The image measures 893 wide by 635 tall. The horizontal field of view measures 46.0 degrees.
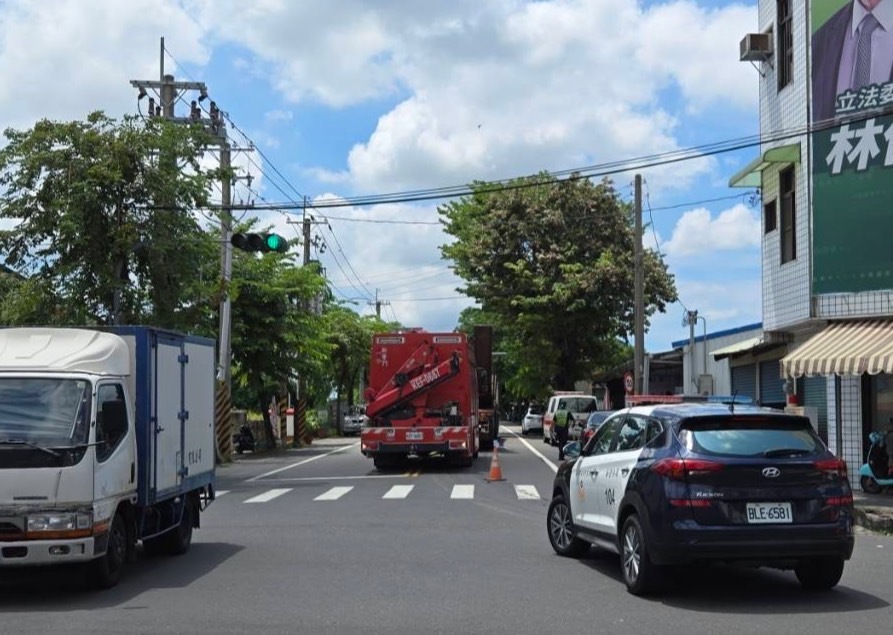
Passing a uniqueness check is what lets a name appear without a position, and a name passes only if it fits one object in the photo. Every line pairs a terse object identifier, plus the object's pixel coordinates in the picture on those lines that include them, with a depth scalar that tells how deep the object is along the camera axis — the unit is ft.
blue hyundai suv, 28.45
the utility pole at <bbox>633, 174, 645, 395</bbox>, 111.45
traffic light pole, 95.14
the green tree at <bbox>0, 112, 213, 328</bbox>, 74.59
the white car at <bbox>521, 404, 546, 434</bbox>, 176.24
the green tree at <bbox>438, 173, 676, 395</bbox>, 152.25
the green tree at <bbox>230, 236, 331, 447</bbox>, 120.06
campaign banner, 60.44
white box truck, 29.32
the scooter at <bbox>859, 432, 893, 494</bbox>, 59.21
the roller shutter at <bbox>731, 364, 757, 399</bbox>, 87.56
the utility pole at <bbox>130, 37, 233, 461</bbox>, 100.68
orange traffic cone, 74.69
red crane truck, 83.66
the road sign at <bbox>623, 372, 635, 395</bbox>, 119.27
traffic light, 69.62
